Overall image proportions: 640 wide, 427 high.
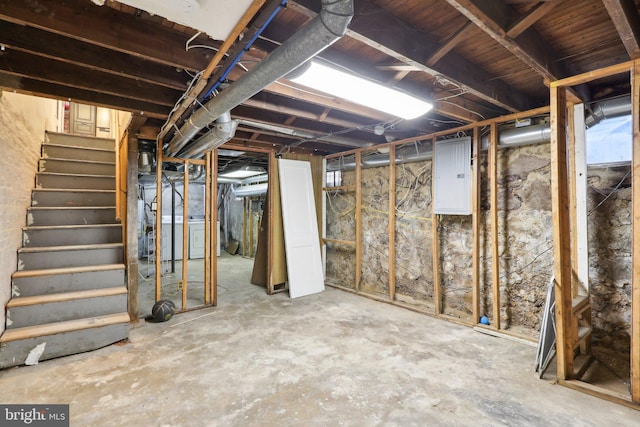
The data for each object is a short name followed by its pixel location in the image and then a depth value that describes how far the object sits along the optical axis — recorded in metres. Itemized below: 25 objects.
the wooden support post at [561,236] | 2.19
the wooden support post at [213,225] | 3.93
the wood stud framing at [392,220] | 4.07
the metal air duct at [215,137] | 2.58
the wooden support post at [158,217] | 3.47
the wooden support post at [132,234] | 3.26
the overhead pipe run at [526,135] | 2.39
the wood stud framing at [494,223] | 3.09
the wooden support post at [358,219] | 4.54
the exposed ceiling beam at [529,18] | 1.45
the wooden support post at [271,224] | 4.55
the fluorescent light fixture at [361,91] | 2.00
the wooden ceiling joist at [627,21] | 1.42
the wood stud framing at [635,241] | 1.92
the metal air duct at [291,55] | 1.18
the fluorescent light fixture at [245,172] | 6.01
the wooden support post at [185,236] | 3.65
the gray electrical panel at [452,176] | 3.26
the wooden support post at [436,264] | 3.59
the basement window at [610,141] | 2.39
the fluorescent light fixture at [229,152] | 4.40
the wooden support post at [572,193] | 2.51
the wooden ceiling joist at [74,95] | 2.32
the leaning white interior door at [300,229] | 4.50
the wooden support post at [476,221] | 3.21
